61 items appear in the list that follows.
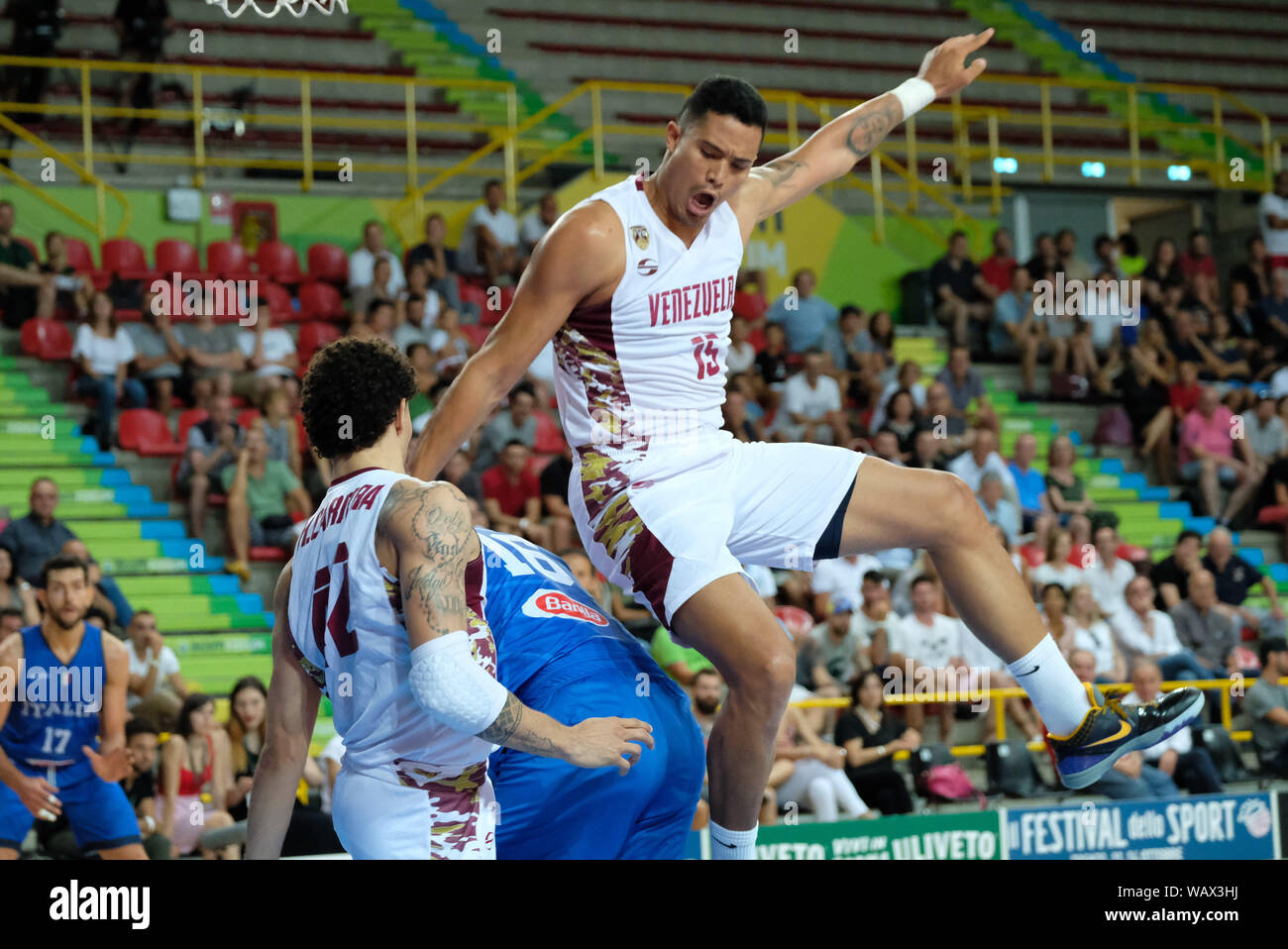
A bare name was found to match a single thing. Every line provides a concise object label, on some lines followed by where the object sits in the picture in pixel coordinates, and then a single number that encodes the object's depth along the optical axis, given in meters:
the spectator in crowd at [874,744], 7.77
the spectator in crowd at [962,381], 11.19
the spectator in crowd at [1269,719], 8.97
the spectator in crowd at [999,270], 12.91
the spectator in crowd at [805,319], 11.18
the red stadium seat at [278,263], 10.87
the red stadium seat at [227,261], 10.60
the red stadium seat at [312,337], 10.00
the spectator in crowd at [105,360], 9.34
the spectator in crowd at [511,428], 9.16
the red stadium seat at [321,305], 10.55
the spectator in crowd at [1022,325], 12.48
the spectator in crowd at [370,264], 10.40
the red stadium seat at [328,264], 10.96
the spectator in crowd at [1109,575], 9.59
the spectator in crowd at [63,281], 9.77
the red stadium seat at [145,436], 9.30
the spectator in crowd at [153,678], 7.29
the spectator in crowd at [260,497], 8.67
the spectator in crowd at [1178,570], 9.96
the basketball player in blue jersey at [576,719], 2.99
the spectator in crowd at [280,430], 8.77
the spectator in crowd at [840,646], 8.47
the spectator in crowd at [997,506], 9.73
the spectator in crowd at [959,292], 12.52
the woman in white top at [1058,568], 9.33
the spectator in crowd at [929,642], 8.47
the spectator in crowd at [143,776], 6.68
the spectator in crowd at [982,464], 10.00
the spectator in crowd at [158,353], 9.43
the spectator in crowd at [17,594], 7.41
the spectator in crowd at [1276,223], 13.72
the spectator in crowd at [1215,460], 11.47
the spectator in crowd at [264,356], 9.41
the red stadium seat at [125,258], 10.52
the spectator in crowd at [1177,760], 8.73
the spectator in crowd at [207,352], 9.43
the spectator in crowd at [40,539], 7.80
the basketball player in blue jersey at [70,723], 6.15
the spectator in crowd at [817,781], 7.63
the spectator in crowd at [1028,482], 10.33
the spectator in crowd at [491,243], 10.86
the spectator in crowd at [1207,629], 9.68
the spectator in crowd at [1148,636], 9.27
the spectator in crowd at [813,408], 10.05
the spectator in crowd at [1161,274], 12.95
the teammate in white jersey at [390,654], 2.74
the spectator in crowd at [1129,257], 14.48
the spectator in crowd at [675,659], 7.64
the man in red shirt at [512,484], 8.91
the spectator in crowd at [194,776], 6.67
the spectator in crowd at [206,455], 8.84
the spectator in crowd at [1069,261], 12.80
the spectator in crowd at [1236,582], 10.13
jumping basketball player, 3.40
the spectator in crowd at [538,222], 11.22
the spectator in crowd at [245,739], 6.79
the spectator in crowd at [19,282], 9.77
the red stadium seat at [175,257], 10.64
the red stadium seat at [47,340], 9.82
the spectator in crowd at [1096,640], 9.03
